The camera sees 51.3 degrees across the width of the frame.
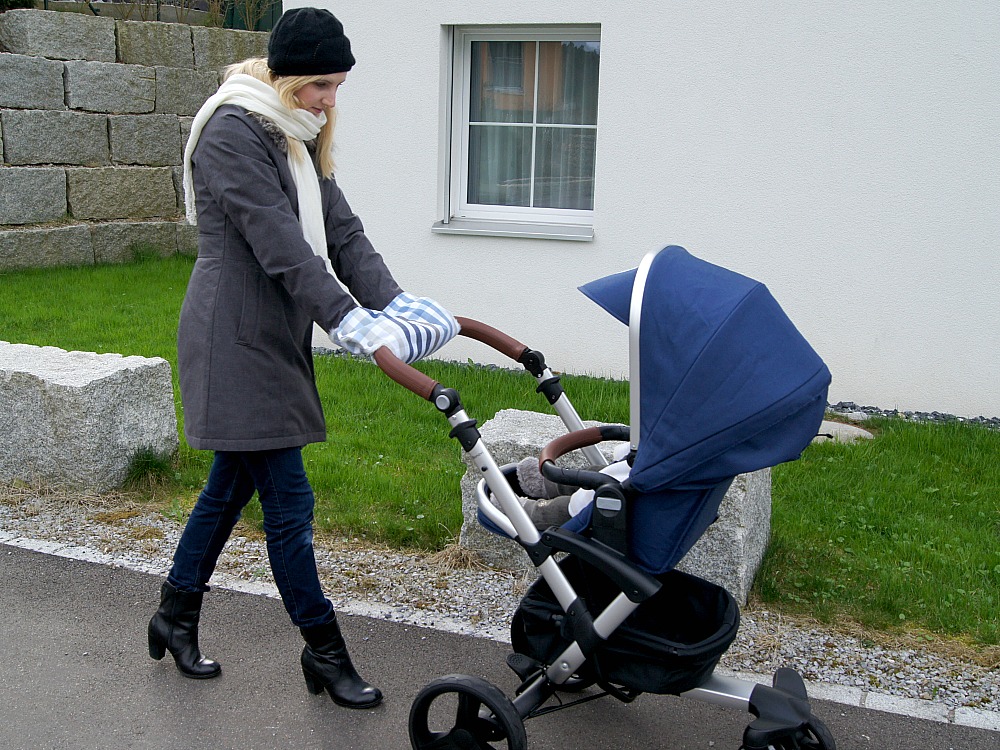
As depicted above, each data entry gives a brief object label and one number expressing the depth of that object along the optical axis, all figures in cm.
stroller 261
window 751
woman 297
